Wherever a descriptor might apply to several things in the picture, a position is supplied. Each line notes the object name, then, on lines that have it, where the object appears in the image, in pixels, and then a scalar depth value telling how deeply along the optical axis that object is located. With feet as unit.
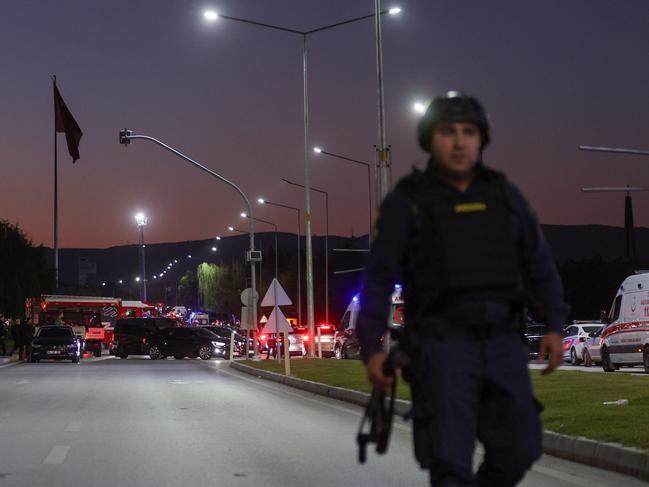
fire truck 206.18
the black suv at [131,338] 186.70
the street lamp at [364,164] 182.36
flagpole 239.30
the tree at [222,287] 467.52
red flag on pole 237.45
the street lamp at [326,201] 251.03
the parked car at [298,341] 194.39
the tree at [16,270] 217.77
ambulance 105.81
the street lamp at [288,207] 247.17
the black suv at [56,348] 158.71
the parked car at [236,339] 198.29
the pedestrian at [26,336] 167.63
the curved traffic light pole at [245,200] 130.31
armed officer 16.25
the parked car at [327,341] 192.54
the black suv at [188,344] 180.65
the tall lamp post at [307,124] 129.49
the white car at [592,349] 130.72
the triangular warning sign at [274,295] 113.39
